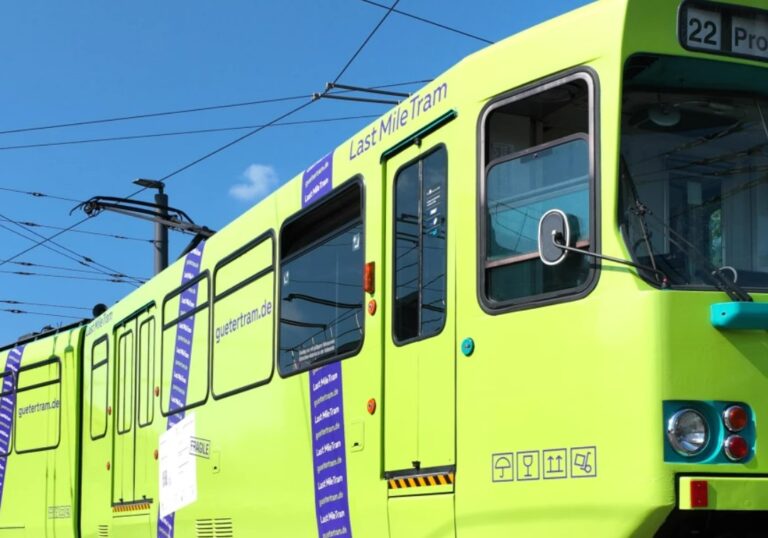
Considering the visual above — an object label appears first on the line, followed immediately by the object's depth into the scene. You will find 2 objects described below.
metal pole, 18.58
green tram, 4.48
